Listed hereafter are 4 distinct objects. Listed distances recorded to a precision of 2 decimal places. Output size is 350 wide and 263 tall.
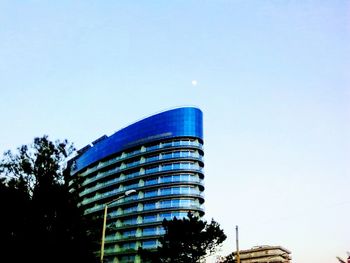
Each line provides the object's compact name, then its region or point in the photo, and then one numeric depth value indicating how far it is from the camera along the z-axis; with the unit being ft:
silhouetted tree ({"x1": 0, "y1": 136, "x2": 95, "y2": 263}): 96.58
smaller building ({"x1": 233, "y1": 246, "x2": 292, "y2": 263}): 568.00
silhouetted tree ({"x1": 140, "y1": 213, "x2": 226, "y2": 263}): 176.96
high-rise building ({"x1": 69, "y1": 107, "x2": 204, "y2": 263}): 300.20
